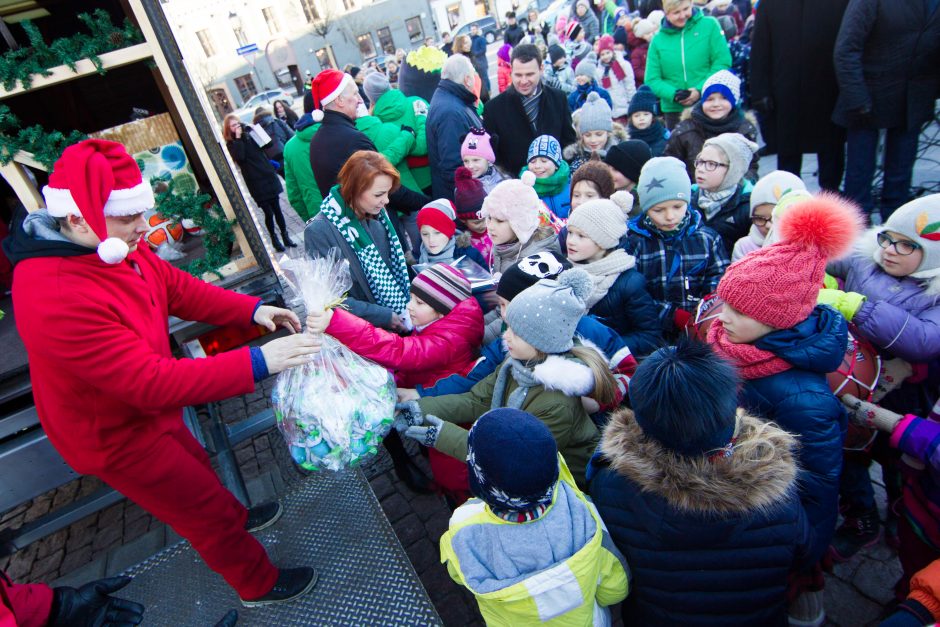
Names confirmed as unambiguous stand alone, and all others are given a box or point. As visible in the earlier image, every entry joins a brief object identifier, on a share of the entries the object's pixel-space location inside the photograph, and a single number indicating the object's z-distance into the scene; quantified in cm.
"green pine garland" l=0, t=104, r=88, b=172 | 265
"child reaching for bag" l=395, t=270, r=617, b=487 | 203
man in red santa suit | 180
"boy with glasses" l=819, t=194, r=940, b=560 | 209
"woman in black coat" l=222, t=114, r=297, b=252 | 693
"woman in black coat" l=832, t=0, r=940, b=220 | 379
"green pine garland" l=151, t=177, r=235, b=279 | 327
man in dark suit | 469
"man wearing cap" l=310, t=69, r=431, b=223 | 380
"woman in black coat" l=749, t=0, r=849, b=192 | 429
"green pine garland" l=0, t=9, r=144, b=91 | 256
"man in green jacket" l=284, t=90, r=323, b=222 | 483
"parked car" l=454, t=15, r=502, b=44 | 2700
